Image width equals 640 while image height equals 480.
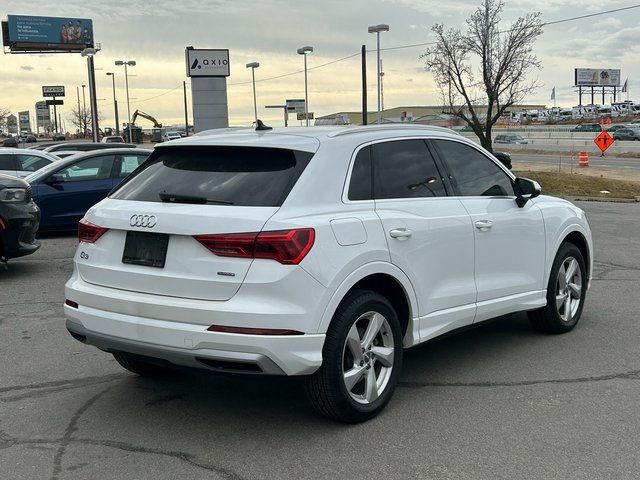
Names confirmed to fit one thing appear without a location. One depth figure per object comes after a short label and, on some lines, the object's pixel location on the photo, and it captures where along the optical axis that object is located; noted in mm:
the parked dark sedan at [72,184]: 11555
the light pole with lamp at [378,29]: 27375
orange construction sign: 28406
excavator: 73588
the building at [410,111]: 60250
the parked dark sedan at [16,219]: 8180
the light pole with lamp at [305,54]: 33062
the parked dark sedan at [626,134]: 60944
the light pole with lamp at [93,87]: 37562
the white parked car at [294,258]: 3619
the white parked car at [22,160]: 14211
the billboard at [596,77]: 124188
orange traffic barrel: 35688
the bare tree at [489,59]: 22859
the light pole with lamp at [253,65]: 37356
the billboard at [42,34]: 71938
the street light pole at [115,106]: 70875
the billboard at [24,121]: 145375
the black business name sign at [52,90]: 119312
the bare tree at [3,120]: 106438
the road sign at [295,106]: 39450
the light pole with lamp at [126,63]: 50938
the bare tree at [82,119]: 97425
